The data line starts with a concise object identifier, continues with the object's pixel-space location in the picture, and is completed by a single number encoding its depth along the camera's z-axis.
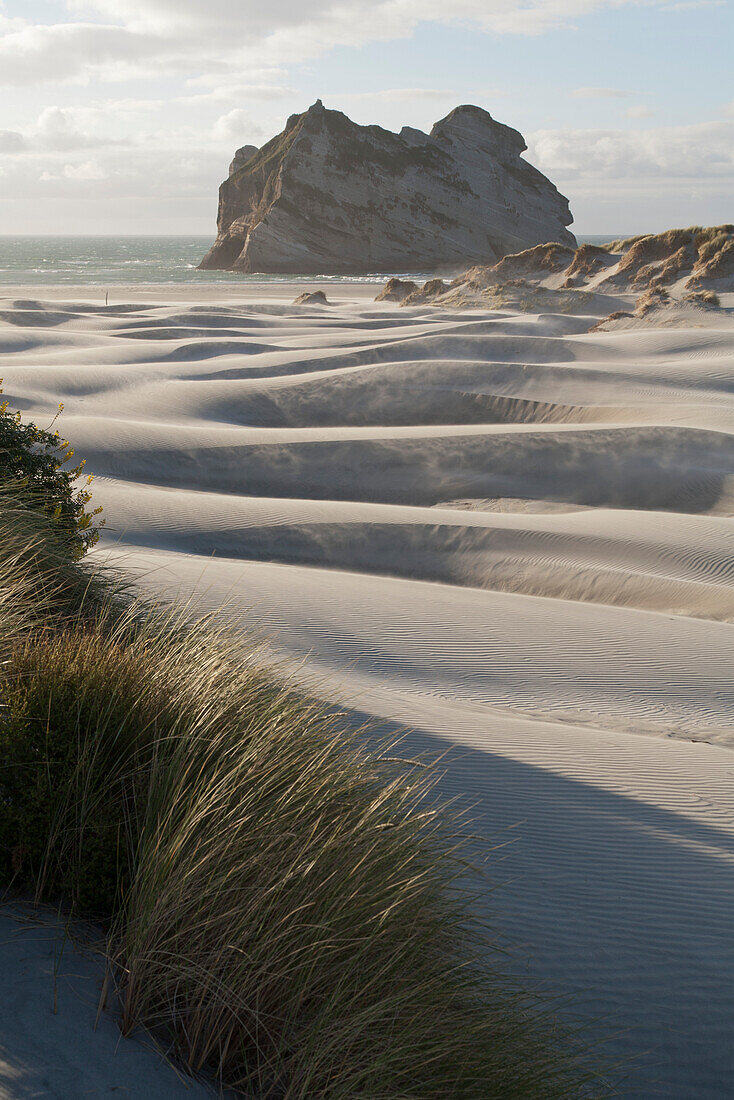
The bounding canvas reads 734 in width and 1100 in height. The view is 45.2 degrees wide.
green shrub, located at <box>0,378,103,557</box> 5.16
